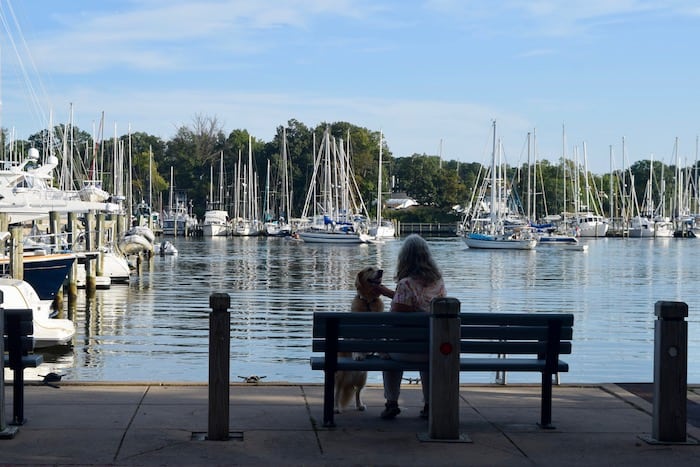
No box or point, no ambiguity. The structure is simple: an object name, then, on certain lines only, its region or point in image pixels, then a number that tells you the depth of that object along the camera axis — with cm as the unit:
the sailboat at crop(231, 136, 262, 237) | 13300
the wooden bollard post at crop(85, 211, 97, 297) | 4006
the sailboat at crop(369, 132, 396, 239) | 10912
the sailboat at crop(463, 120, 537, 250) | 8856
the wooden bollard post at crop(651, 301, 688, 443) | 854
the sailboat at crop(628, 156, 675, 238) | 13500
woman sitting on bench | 972
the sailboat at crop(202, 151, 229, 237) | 13212
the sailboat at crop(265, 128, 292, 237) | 12988
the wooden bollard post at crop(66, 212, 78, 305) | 3609
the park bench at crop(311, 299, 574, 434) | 909
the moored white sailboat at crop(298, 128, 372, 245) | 10262
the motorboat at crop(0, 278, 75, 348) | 1936
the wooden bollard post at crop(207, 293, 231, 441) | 830
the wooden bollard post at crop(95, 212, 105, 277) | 4284
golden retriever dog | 987
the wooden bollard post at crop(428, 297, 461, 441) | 855
